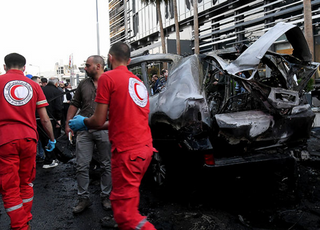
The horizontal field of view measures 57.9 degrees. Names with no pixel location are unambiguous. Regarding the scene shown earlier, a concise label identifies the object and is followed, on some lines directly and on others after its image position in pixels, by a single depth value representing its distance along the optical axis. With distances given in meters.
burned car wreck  3.22
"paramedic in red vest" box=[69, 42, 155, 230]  2.02
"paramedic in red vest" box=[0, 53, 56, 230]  2.62
